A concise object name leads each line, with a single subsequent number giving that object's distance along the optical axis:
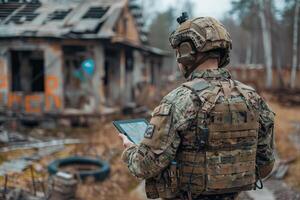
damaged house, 12.41
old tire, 7.66
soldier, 2.36
